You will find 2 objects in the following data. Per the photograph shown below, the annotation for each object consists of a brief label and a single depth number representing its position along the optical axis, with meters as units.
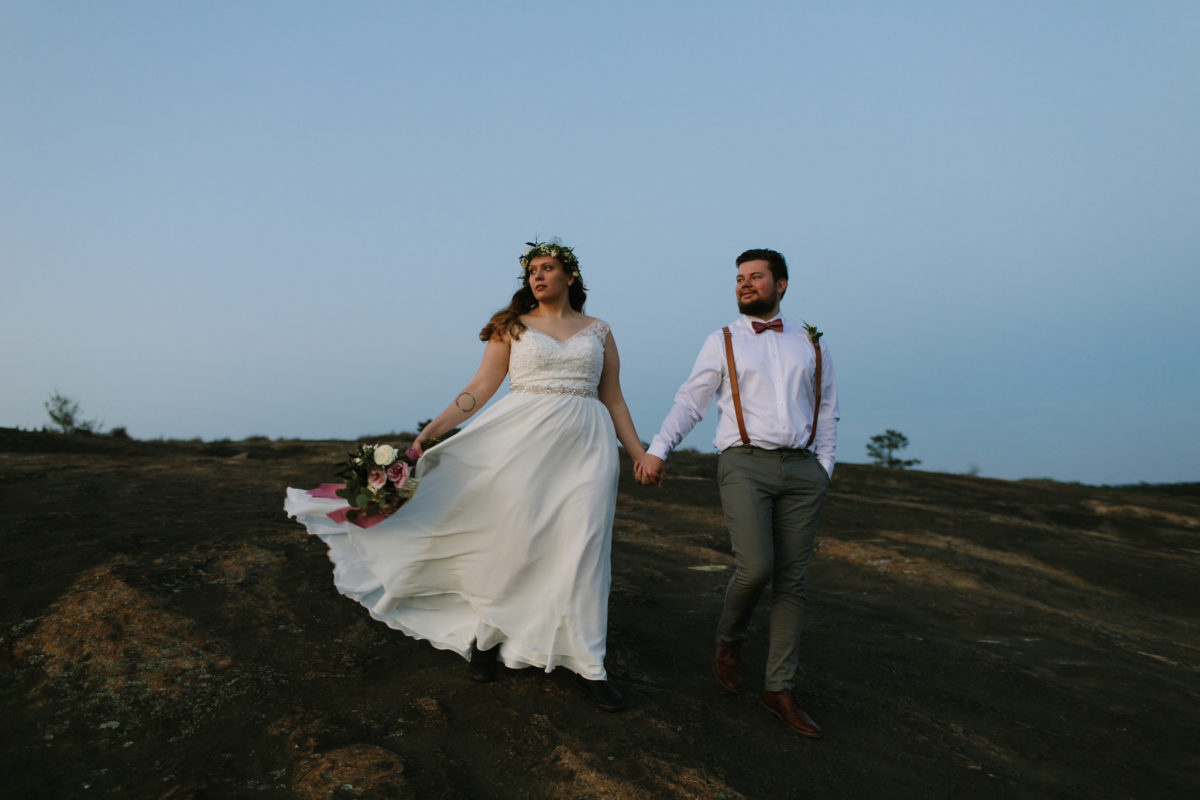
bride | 4.56
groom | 4.61
